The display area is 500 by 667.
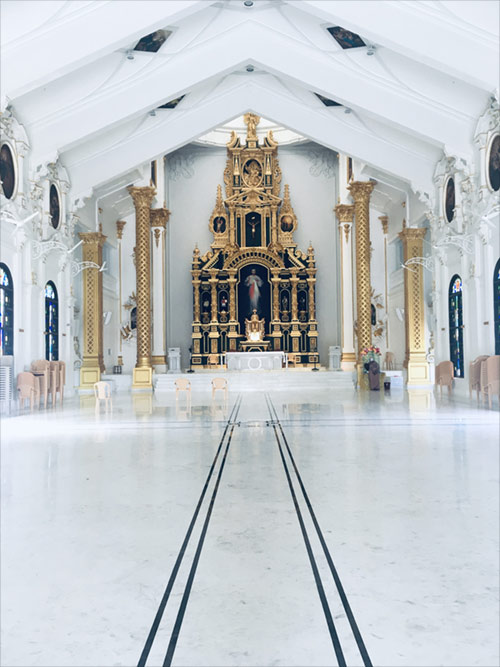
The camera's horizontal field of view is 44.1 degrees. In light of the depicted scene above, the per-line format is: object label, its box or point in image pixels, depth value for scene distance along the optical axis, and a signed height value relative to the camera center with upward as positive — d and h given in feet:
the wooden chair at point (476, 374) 40.75 -1.23
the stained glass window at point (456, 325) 49.42 +2.55
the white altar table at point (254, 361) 72.90 -0.11
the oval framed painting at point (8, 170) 39.88 +12.79
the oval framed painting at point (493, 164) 39.73 +12.56
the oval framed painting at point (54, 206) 49.52 +12.87
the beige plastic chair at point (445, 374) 48.62 -1.41
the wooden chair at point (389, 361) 73.72 -0.44
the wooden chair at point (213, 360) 77.66 +0.09
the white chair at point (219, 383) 46.31 -1.72
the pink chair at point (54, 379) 43.96 -1.10
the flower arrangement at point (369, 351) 58.16 +0.65
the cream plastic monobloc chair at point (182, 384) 44.98 -1.72
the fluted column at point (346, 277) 71.82 +9.64
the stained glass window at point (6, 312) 41.06 +3.58
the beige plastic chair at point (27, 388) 39.50 -1.52
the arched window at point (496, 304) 41.22 +3.45
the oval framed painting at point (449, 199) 48.91 +12.61
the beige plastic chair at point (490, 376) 36.99 -1.30
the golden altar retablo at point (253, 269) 79.36 +11.87
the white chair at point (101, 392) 41.58 -1.98
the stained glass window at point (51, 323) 49.85 +3.39
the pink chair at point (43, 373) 41.84 -0.63
